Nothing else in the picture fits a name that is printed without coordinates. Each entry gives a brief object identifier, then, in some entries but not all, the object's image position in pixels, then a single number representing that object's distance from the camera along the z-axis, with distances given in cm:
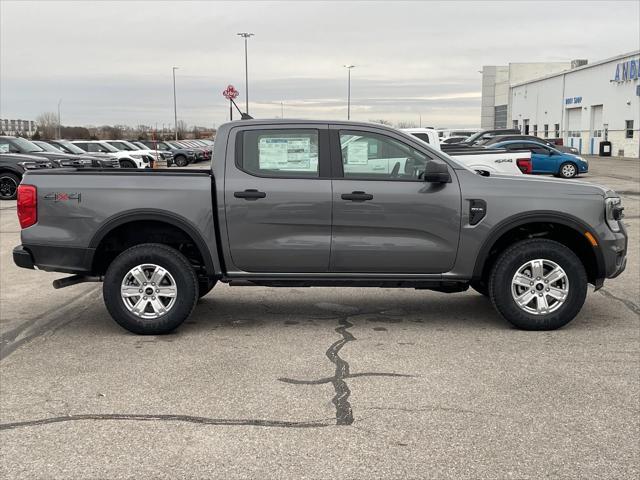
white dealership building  4859
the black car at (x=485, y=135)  3369
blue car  2764
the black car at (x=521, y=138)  2877
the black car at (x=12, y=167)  1997
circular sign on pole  2491
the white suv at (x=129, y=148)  3312
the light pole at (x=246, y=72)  5666
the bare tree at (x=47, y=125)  8452
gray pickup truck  609
